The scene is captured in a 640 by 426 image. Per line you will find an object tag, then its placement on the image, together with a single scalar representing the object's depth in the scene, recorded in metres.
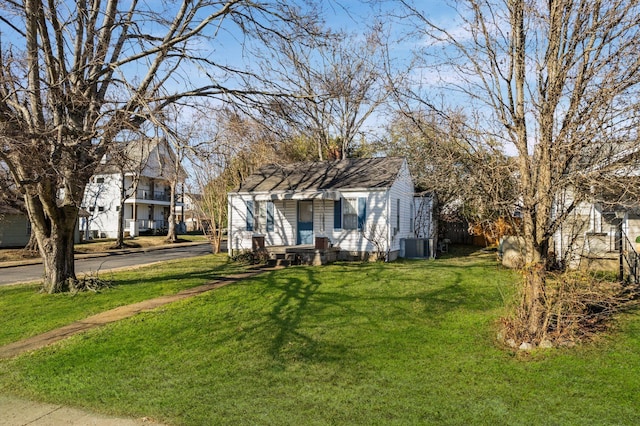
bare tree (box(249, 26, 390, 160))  10.29
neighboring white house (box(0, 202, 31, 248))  28.95
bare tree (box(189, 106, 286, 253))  8.95
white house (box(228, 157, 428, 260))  17.89
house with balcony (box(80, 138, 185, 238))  42.19
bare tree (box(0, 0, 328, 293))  9.91
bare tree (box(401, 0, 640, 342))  6.16
